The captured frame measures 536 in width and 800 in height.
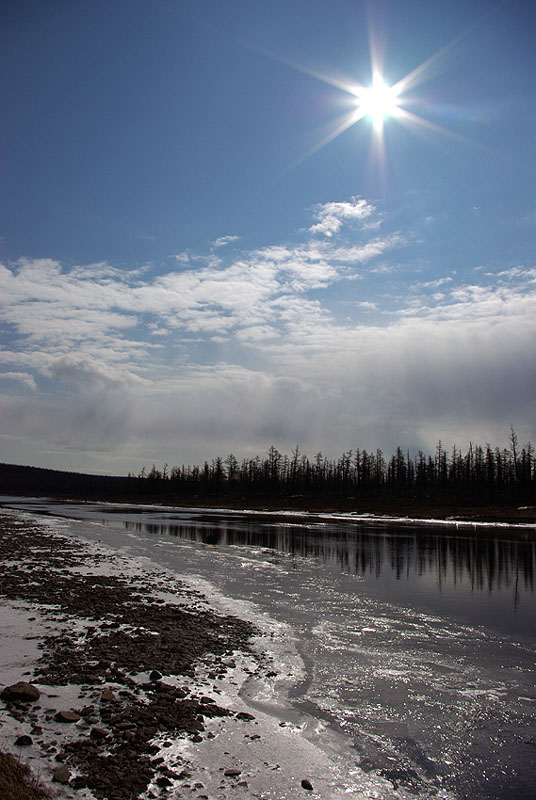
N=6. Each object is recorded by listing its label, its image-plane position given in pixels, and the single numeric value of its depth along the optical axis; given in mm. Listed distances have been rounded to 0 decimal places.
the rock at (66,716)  7309
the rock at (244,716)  8133
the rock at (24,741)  6574
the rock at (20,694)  7867
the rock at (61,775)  5887
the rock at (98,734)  6922
